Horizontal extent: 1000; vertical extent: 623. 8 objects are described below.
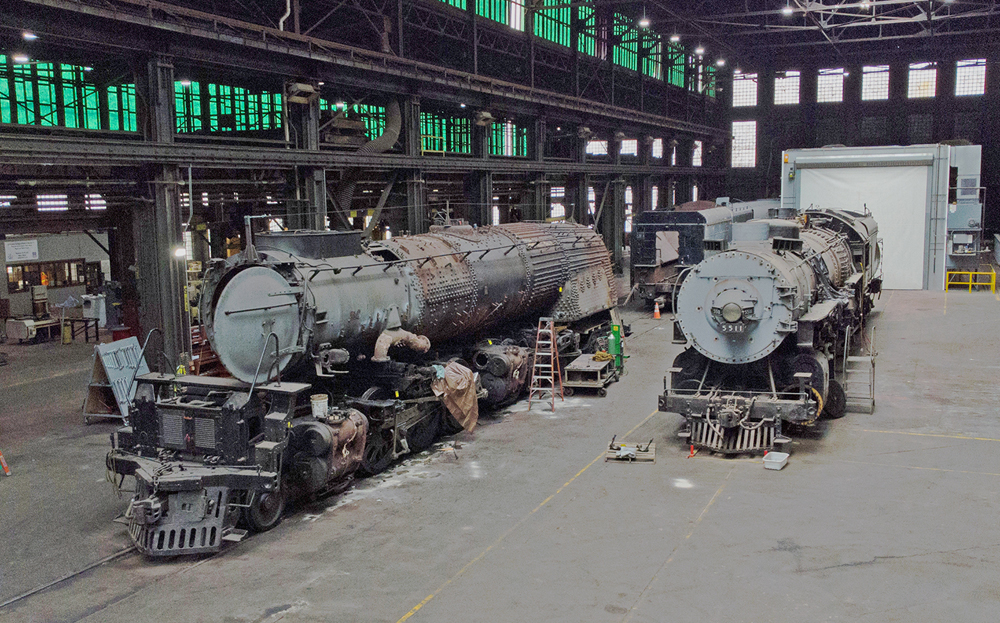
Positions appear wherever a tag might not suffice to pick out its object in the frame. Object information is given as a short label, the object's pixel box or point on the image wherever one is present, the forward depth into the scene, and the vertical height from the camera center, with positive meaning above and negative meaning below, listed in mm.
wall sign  20188 -104
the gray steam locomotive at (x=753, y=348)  10836 -1626
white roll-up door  26203 +1156
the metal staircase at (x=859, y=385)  13000 -2648
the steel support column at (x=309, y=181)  17141 +1283
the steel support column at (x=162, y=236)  13945 +139
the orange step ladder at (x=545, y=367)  13834 -2279
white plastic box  10164 -2858
